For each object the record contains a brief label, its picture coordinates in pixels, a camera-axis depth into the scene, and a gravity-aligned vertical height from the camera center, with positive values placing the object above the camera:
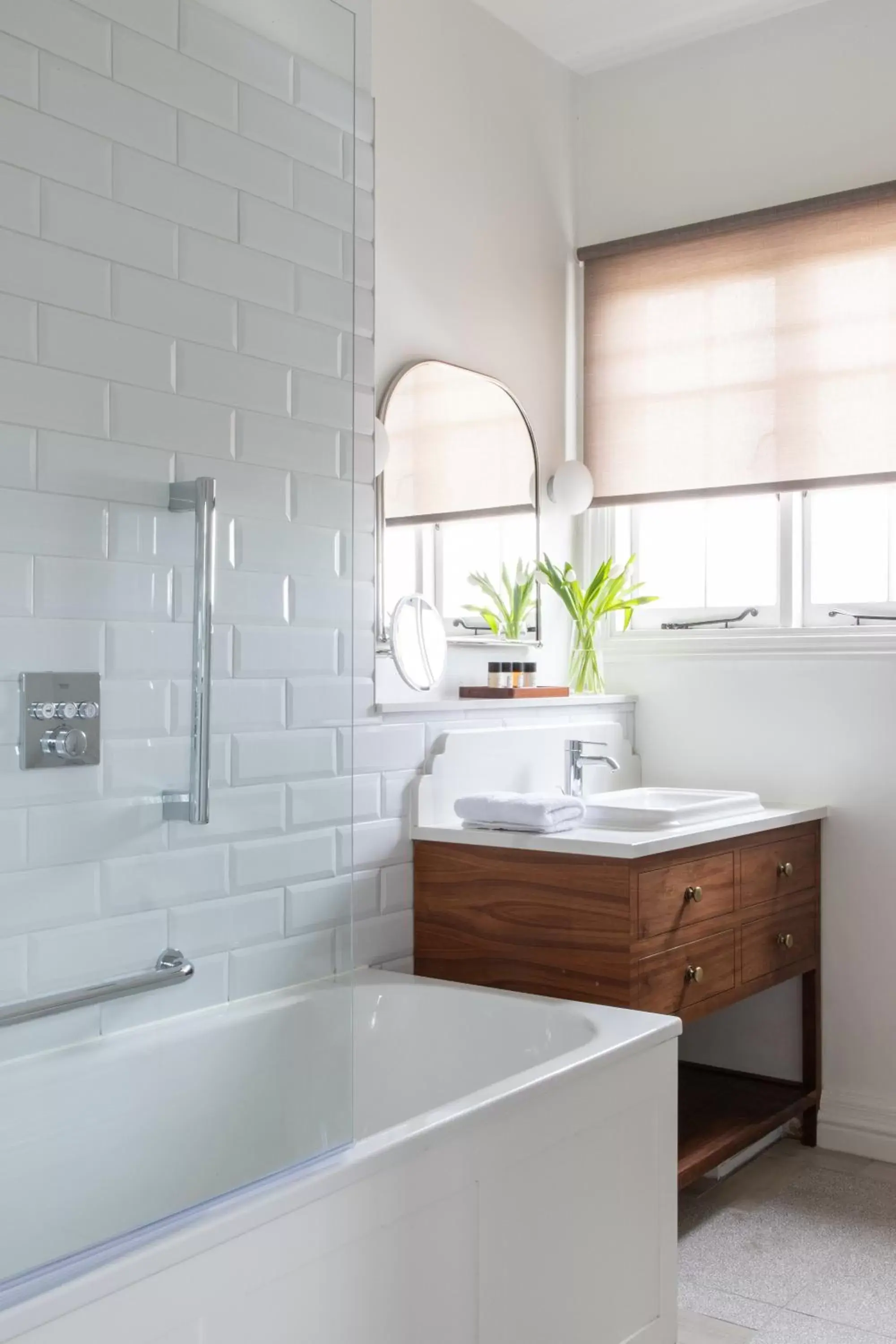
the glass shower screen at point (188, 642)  1.56 +0.03
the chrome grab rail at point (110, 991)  1.54 -0.40
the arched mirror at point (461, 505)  3.05 +0.41
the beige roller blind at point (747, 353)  3.34 +0.86
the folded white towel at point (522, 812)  2.75 -0.31
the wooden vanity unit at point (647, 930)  2.62 -0.56
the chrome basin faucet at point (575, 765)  3.26 -0.24
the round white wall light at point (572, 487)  3.65 +0.51
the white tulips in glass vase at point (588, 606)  3.60 +0.18
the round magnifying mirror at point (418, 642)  3.01 +0.06
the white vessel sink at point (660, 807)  2.82 -0.32
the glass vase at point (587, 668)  3.64 +0.00
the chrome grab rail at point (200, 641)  1.70 +0.03
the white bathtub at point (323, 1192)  1.43 -0.65
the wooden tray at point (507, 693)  3.23 -0.06
